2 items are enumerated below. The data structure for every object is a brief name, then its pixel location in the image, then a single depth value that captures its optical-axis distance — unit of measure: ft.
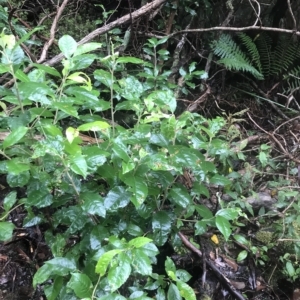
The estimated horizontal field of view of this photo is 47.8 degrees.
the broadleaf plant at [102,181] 3.07
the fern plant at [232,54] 9.73
